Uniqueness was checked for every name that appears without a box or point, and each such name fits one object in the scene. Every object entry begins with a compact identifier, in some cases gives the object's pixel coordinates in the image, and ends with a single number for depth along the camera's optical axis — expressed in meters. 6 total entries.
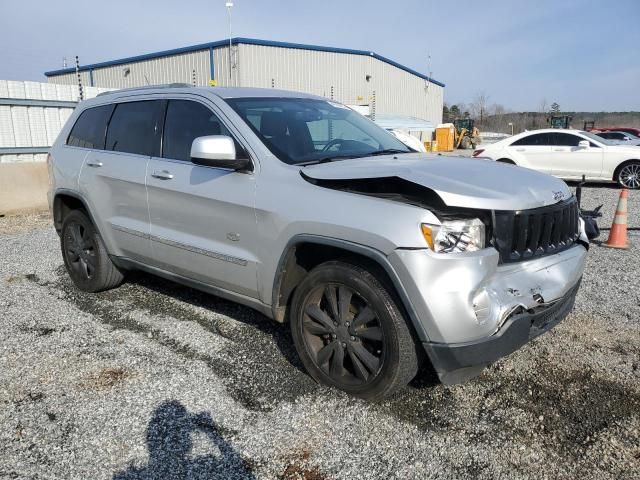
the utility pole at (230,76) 26.38
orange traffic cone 6.73
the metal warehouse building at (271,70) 26.64
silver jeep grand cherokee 2.66
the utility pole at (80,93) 11.69
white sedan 12.91
